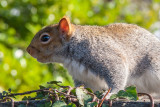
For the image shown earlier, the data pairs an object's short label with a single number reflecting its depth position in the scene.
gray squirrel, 2.63
